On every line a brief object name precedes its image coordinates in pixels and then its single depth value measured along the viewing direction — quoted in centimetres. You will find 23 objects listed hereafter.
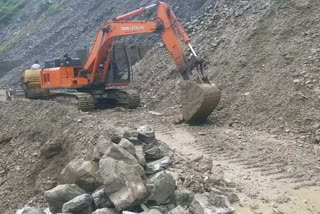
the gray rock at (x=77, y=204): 433
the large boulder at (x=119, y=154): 485
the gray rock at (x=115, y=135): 599
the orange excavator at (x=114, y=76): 911
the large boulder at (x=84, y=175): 493
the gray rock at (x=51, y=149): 816
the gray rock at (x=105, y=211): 415
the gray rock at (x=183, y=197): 446
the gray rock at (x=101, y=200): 440
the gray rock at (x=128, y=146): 523
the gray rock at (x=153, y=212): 400
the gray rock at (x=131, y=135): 598
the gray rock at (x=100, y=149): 522
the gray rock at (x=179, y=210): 415
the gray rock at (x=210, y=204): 410
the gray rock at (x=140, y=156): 516
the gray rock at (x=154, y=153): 564
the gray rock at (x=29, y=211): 439
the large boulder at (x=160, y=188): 436
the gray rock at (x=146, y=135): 613
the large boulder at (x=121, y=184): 416
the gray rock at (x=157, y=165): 513
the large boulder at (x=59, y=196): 464
